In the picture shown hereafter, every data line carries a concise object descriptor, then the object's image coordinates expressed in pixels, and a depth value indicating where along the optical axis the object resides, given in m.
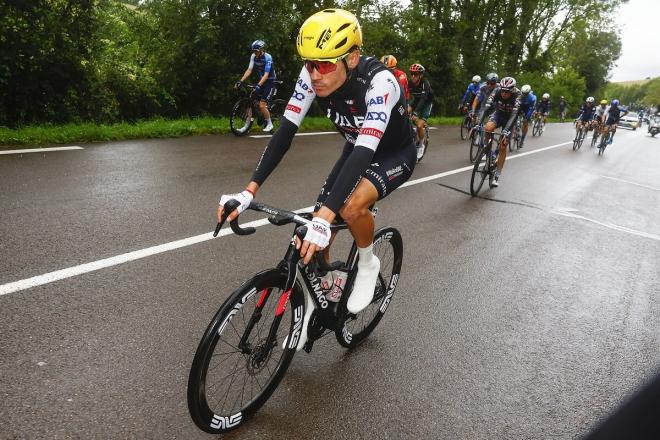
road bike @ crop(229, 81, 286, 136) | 11.55
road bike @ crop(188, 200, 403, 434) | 2.22
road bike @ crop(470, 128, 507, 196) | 8.47
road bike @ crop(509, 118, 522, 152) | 15.62
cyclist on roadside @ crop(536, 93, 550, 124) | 24.25
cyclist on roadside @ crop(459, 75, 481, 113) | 16.47
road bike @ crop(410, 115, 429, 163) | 11.47
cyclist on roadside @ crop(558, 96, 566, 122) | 45.86
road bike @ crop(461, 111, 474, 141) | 16.02
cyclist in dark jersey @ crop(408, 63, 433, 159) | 11.48
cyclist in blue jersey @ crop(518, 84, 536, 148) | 12.88
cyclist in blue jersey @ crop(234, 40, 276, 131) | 11.46
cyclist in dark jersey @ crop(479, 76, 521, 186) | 9.11
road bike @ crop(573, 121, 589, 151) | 18.91
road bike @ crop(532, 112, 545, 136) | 23.93
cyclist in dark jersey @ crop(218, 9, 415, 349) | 2.51
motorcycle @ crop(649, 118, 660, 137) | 39.56
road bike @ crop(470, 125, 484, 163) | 10.60
